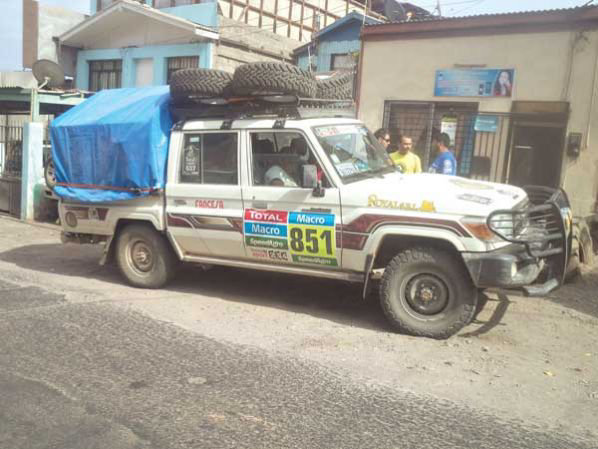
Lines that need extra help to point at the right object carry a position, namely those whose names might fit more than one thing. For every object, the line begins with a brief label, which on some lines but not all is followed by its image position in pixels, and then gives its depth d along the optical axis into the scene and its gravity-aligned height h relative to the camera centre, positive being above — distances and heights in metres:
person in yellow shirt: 7.78 +0.00
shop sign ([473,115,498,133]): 10.09 +0.70
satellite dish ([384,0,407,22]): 15.94 +4.00
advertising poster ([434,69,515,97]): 9.92 +1.39
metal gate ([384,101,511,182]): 10.13 +0.55
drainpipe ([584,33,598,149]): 9.09 +1.09
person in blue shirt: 7.80 +0.01
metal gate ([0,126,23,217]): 12.77 -0.92
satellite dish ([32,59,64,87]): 13.36 +1.34
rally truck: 5.05 -0.53
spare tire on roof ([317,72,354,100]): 6.53 +0.74
